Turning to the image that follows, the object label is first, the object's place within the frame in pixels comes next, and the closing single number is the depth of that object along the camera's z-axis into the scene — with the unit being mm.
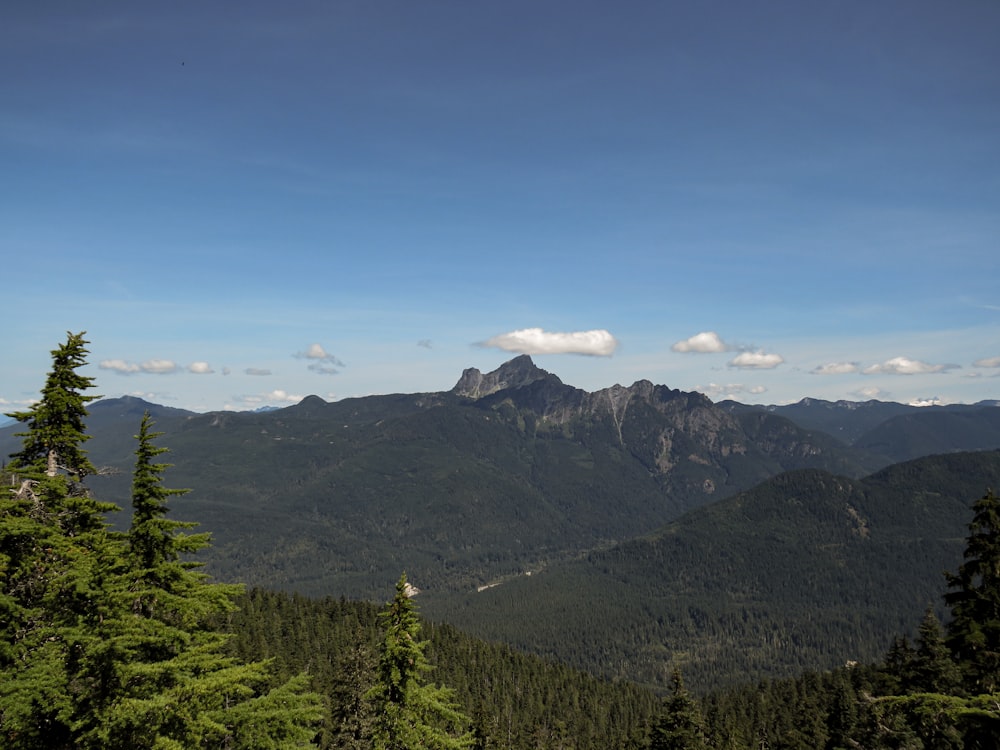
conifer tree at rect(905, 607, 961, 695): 47156
